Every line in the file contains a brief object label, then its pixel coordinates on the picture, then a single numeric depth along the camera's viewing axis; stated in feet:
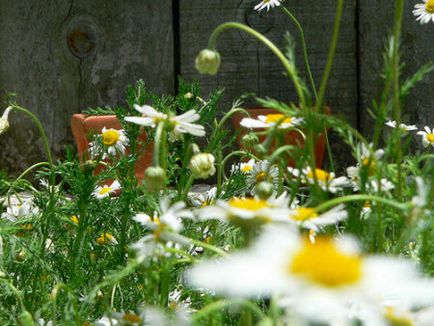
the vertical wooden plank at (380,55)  9.62
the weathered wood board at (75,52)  9.67
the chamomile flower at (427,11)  3.90
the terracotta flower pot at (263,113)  8.95
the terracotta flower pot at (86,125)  8.64
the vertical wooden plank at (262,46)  9.62
